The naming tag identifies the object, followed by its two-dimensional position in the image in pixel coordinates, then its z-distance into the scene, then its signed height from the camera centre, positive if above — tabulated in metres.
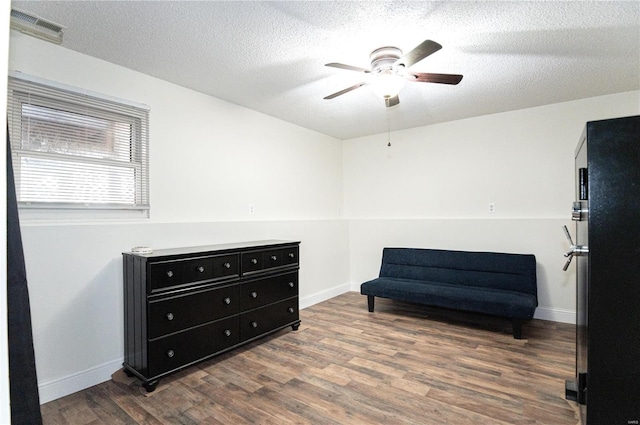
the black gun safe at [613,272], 1.29 -0.26
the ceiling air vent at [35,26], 1.93 +1.14
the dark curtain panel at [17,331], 0.74 -0.29
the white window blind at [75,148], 2.16 +0.46
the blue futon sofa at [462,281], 3.22 -0.89
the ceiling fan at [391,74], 2.24 +0.94
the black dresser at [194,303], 2.31 -0.76
